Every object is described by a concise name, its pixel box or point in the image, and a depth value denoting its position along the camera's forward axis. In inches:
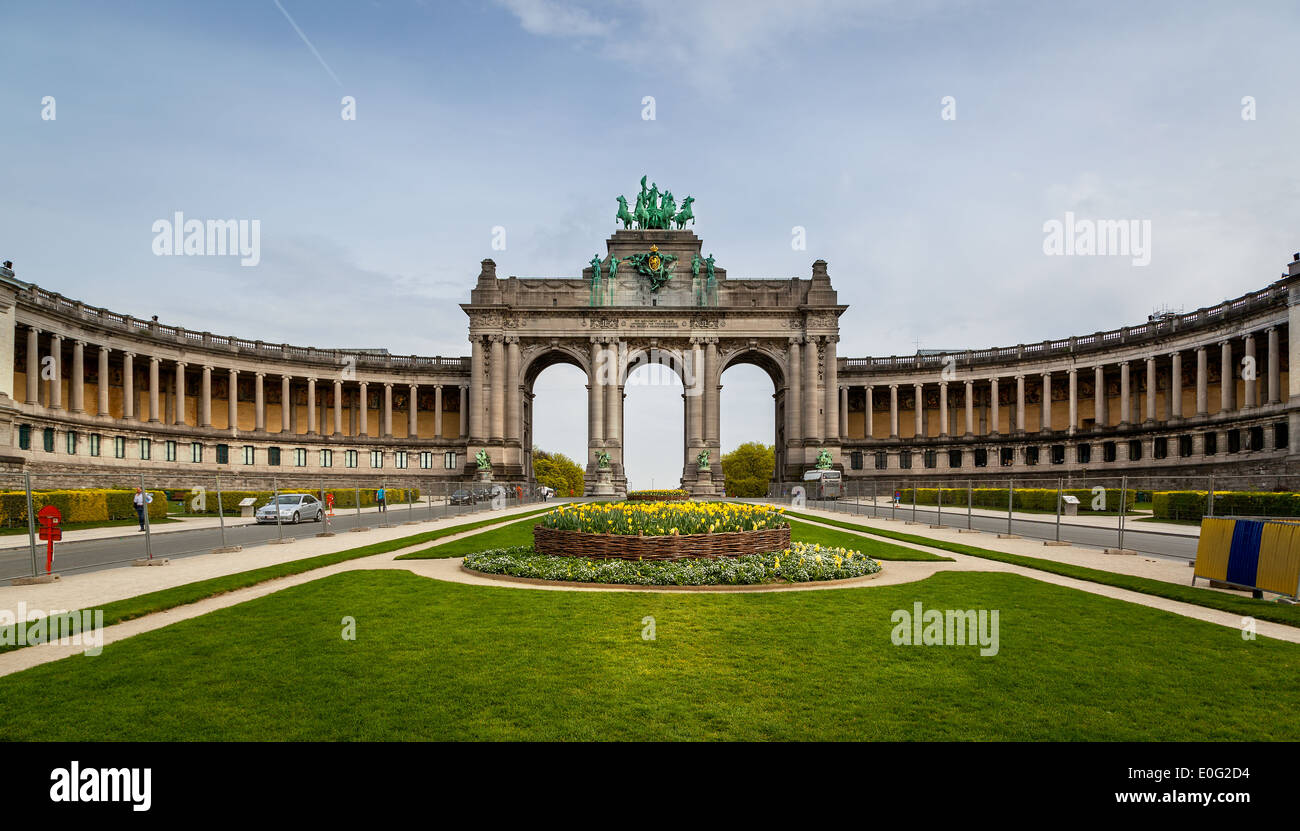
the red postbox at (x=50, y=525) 676.1
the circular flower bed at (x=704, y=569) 620.1
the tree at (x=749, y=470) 5816.9
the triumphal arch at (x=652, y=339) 3299.7
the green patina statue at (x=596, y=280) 3363.7
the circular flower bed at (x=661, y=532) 685.9
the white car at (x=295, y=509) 1617.9
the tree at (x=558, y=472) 6122.1
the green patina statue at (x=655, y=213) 3572.8
